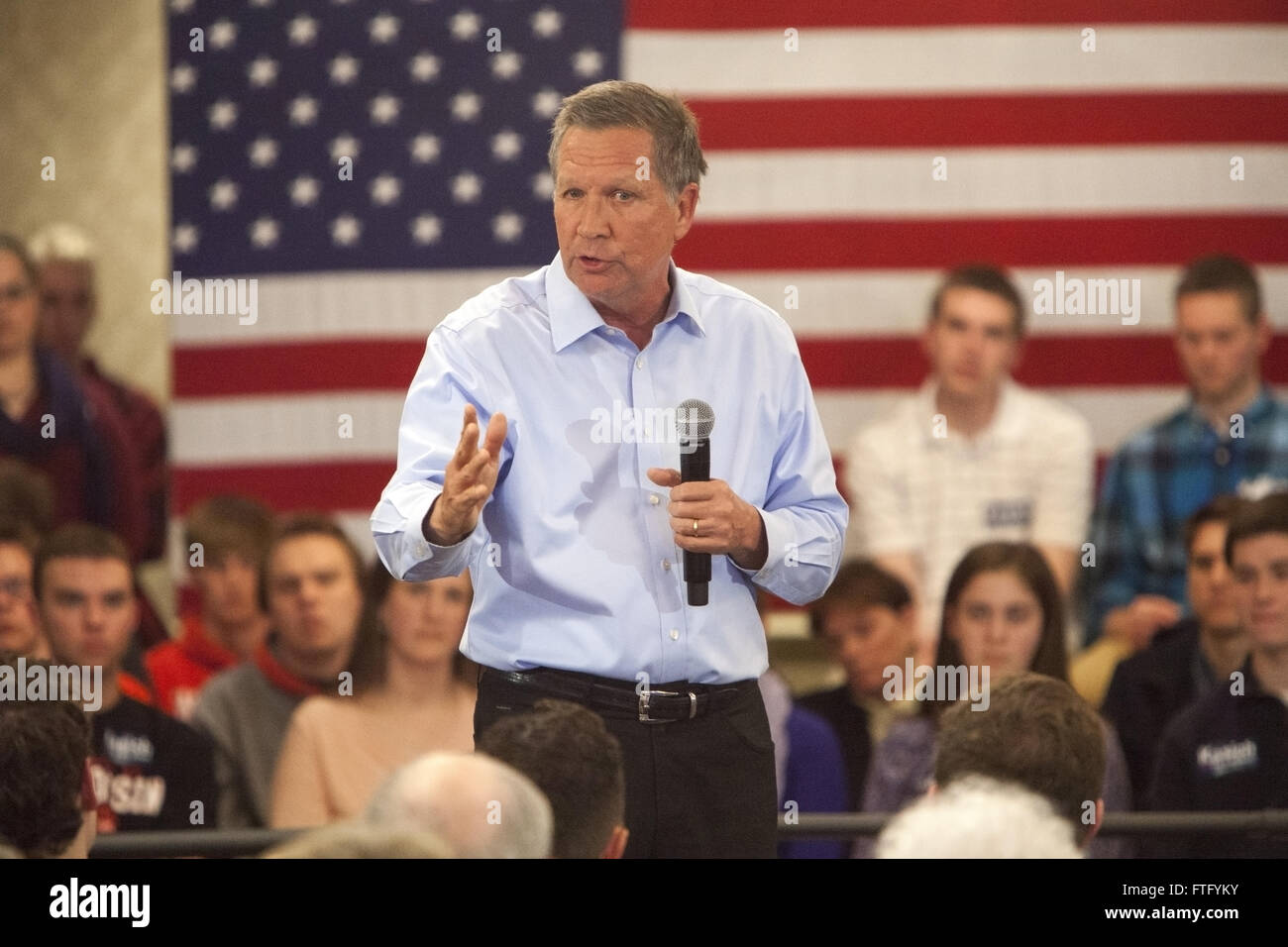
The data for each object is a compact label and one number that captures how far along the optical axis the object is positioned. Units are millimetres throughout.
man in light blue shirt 4906
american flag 10336
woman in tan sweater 7648
